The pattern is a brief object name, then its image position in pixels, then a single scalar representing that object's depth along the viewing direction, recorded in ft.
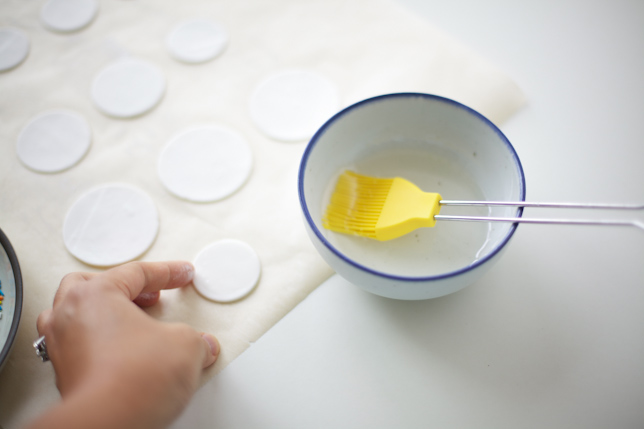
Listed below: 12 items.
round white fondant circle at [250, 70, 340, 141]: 2.28
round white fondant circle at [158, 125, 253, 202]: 2.13
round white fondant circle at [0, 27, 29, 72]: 2.53
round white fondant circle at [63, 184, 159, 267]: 1.99
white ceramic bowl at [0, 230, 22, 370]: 1.65
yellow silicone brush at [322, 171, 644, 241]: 1.64
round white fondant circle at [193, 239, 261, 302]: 1.87
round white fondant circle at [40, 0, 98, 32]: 2.63
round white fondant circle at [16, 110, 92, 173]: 2.23
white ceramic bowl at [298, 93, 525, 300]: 1.63
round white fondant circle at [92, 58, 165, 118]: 2.37
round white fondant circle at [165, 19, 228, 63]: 2.52
